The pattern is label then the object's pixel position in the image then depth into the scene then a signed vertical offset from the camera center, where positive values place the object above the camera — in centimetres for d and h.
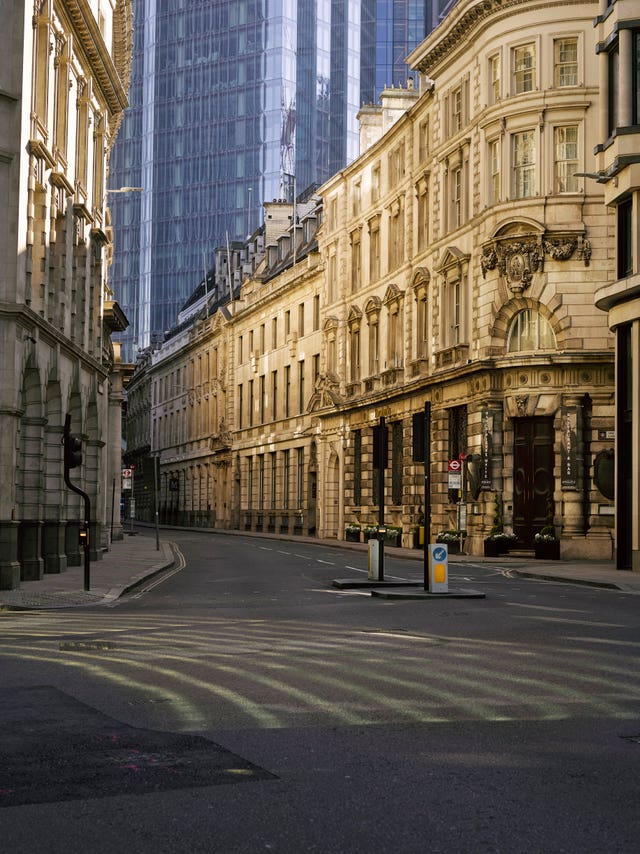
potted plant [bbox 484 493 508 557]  4106 -136
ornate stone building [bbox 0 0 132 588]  2534 +588
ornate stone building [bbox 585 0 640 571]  3200 +759
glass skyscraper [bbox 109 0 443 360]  16225 +5126
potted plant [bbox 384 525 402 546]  5203 -157
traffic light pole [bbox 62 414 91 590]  2281 -38
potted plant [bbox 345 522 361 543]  5847 -165
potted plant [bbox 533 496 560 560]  3959 -146
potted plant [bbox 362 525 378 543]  5449 -145
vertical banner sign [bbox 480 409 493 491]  4162 +162
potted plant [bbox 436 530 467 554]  4414 -146
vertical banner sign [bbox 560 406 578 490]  3988 +169
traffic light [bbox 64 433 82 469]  2348 +88
